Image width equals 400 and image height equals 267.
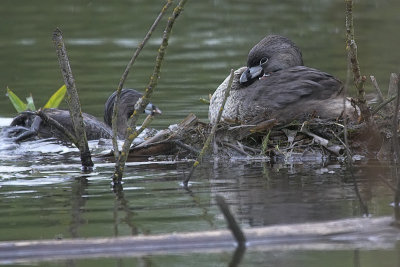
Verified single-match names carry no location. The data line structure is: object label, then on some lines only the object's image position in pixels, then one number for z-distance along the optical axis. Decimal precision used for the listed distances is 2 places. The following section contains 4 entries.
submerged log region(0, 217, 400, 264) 10.45
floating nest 16.45
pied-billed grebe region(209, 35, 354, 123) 16.95
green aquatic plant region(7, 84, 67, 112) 21.23
